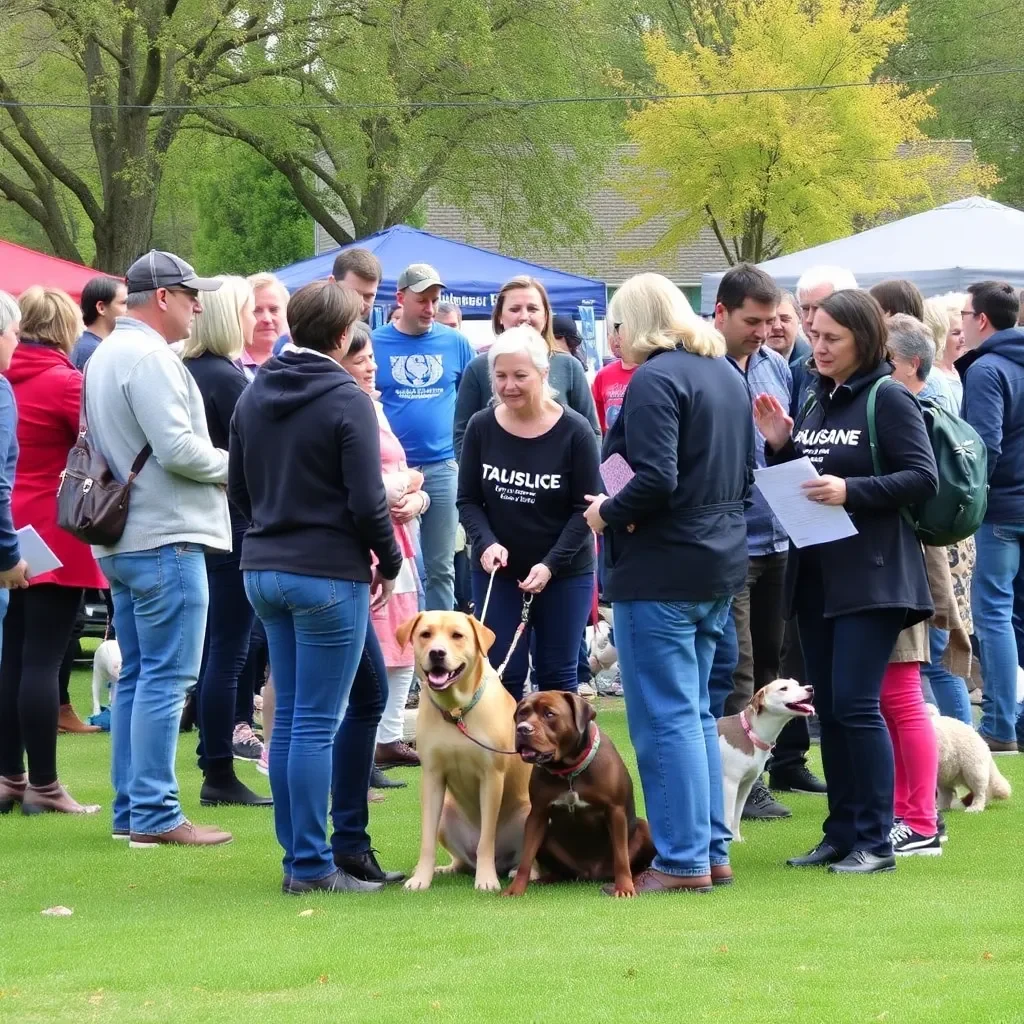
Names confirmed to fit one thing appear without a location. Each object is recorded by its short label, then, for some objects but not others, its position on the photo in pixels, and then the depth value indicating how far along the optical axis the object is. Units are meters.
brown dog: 10.72
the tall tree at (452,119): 57.26
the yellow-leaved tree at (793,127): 65.88
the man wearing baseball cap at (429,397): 17.34
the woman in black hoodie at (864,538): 10.93
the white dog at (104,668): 18.50
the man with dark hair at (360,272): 16.30
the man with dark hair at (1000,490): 16.38
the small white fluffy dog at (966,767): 13.73
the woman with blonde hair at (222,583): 13.37
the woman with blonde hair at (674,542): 10.46
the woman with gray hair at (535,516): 12.62
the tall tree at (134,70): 52.55
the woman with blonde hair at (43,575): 13.54
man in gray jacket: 11.89
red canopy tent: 28.96
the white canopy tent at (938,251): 28.11
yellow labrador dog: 11.16
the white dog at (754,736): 12.59
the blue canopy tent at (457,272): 32.00
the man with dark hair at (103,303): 15.18
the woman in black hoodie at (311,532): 10.37
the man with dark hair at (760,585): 13.67
